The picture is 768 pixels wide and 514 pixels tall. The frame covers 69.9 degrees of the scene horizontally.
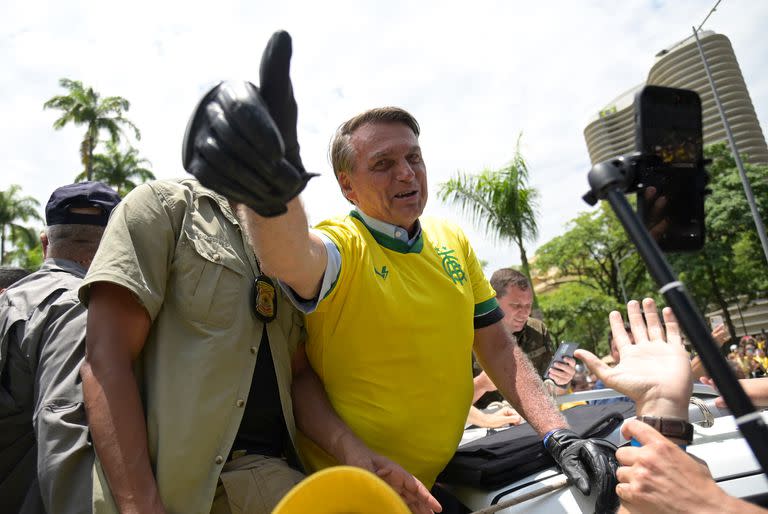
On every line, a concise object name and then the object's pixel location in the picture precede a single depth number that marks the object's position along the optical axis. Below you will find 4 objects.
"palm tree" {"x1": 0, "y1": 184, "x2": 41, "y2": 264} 37.06
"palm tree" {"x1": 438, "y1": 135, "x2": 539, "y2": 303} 12.20
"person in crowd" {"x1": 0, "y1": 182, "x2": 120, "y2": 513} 1.65
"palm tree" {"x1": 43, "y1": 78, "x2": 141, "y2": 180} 25.34
